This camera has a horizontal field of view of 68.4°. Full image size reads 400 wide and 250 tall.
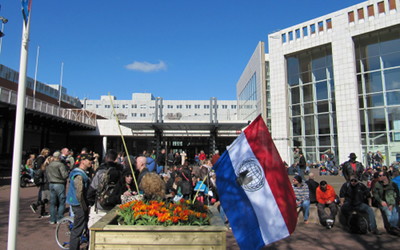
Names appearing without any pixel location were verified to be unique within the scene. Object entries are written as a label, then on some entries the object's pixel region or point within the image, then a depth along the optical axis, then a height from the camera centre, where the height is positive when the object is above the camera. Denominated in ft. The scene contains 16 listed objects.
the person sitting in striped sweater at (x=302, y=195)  27.35 -3.99
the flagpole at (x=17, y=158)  9.02 -0.15
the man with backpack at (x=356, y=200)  23.80 -3.99
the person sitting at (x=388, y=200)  23.59 -3.99
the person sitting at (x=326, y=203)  25.53 -4.53
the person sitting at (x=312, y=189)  28.66 -3.54
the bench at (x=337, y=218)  24.71 -5.81
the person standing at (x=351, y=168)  29.12 -1.64
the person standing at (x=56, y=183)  23.30 -2.36
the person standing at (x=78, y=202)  16.08 -2.75
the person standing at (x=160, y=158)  44.53 -0.78
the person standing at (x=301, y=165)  42.55 -1.77
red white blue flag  13.00 -1.69
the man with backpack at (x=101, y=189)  15.85 -1.99
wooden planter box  11.02 -3.15
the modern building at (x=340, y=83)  79.51 +21.11
